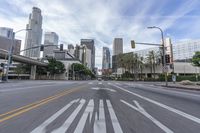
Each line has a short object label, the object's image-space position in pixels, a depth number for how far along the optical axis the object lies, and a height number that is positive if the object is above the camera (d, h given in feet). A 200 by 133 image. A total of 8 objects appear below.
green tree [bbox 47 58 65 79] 168.40 +9.01
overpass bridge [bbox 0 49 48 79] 102.56 +15.47
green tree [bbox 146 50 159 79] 146.44 +21.70
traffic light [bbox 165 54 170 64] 52.67 +7.94
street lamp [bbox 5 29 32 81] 61.82 +7.68
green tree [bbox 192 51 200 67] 106.73 +16.41
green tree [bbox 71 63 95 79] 203.71 +9.12
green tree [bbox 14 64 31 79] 170.75 +4.69
